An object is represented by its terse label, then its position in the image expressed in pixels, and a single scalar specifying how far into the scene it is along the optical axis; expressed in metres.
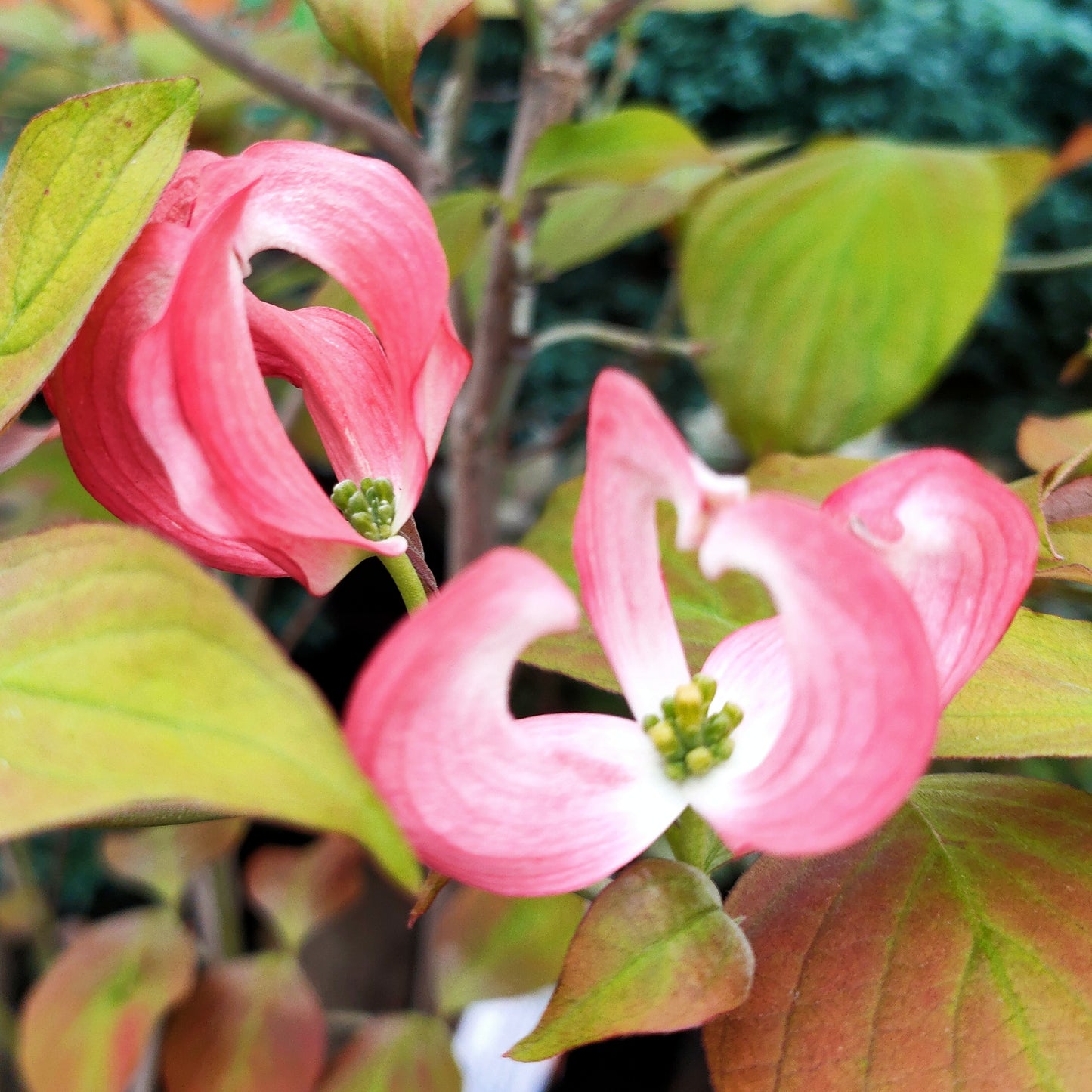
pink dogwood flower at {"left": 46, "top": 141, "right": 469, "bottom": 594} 0.15
